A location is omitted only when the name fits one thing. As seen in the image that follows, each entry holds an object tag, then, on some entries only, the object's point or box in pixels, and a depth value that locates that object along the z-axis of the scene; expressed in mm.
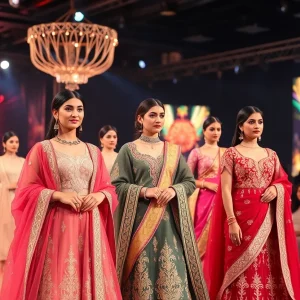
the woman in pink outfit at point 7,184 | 6934
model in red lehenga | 4473
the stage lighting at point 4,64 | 12813
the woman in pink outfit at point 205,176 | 6555
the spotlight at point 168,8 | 9641
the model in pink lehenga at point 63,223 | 3736
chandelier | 8719
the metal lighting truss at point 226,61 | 10949
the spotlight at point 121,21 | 10617
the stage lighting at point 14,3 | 8945
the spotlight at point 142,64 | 14039
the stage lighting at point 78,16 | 9500
